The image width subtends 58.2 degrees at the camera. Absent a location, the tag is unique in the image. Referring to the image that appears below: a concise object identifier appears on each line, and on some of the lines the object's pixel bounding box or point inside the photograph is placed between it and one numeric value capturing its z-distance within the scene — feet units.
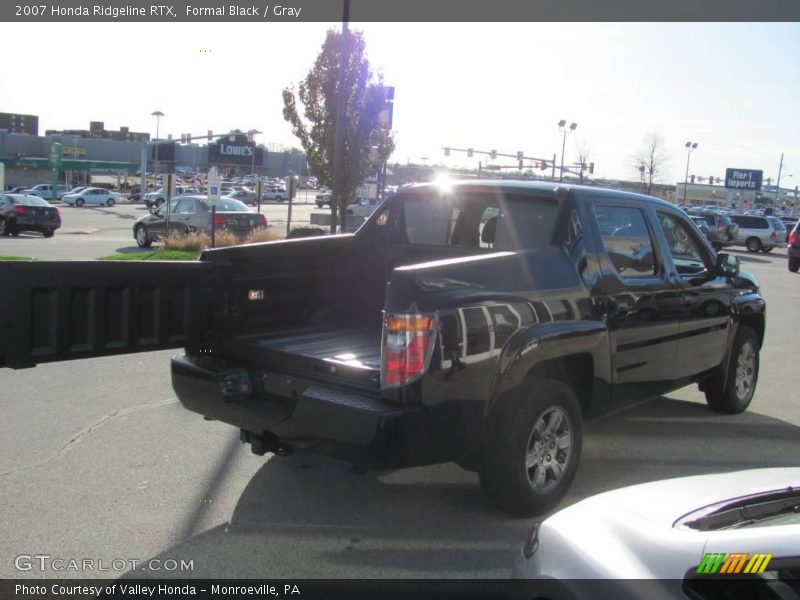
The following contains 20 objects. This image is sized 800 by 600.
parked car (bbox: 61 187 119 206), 183.42
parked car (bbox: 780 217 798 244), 148.05
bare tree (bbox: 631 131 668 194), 230.68
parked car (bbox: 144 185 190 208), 149.89
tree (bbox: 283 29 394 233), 62.39
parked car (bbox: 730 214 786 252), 115.14
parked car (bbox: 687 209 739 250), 109.40
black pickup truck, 11.55
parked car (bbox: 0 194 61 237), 87.56
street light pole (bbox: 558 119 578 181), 164.50
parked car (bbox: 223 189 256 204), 198.90
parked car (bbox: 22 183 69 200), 193.76
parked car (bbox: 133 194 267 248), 76.02
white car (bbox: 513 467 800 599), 6.13
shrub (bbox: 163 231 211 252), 65.36
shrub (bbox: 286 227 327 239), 65.21
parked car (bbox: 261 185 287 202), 252.83
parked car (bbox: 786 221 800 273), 74.79
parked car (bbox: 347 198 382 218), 138.78
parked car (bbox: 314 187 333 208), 189.11
